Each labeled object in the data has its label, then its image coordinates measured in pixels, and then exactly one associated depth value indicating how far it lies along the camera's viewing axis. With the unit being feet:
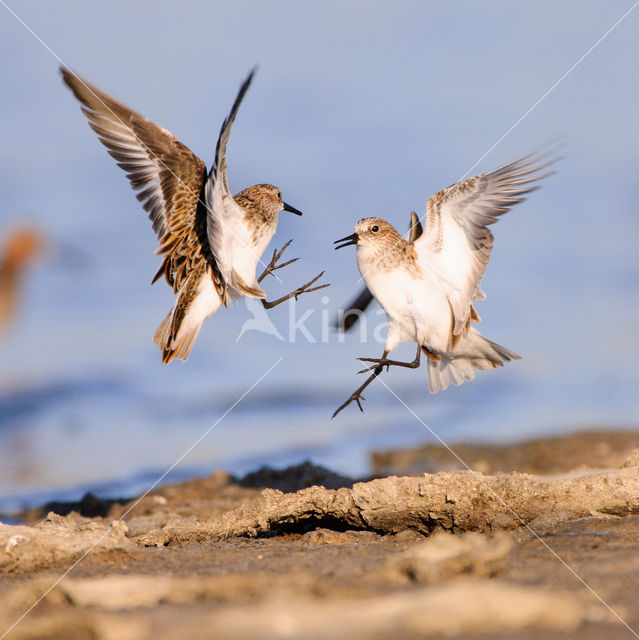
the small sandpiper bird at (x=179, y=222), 48.57
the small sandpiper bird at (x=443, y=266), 46.65
